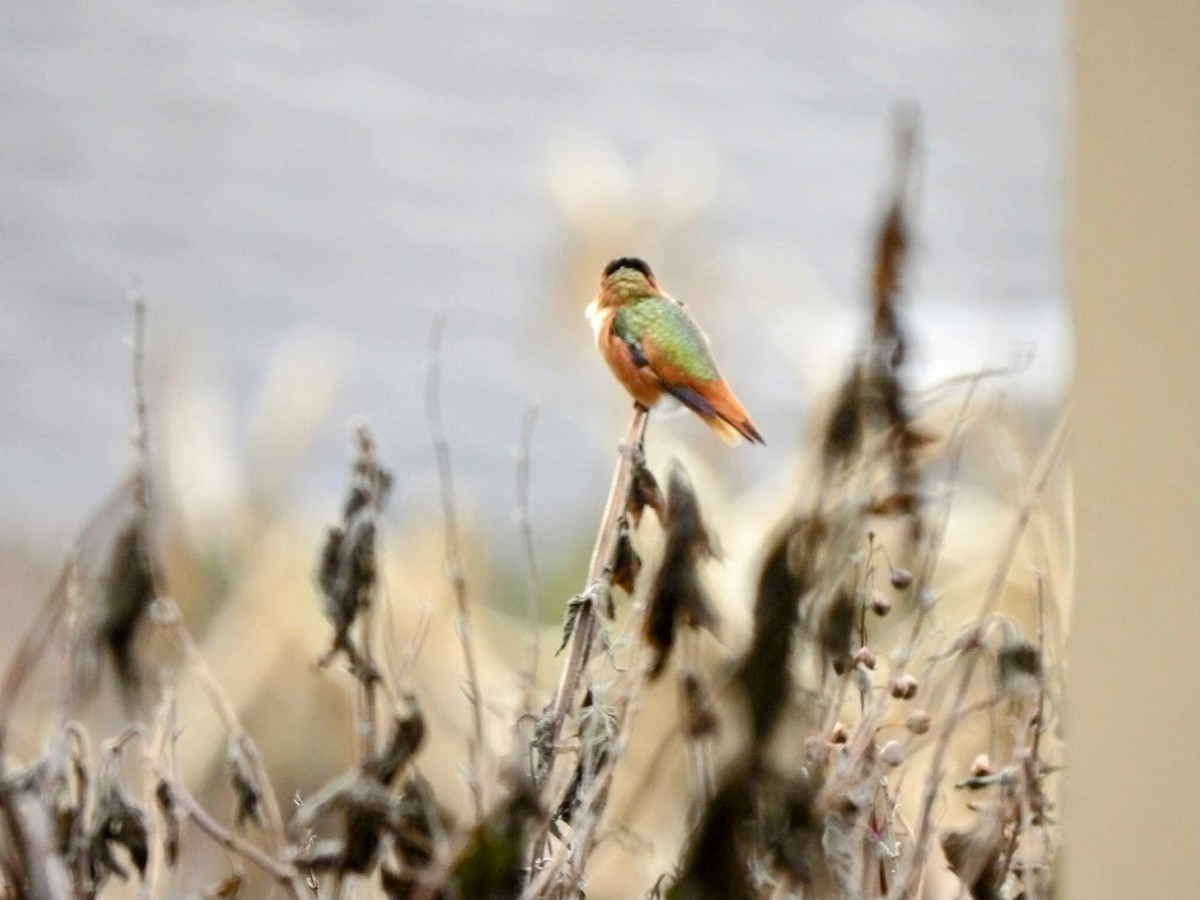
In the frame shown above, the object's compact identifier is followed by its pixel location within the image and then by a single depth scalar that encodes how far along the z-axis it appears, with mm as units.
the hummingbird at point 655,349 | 7060
